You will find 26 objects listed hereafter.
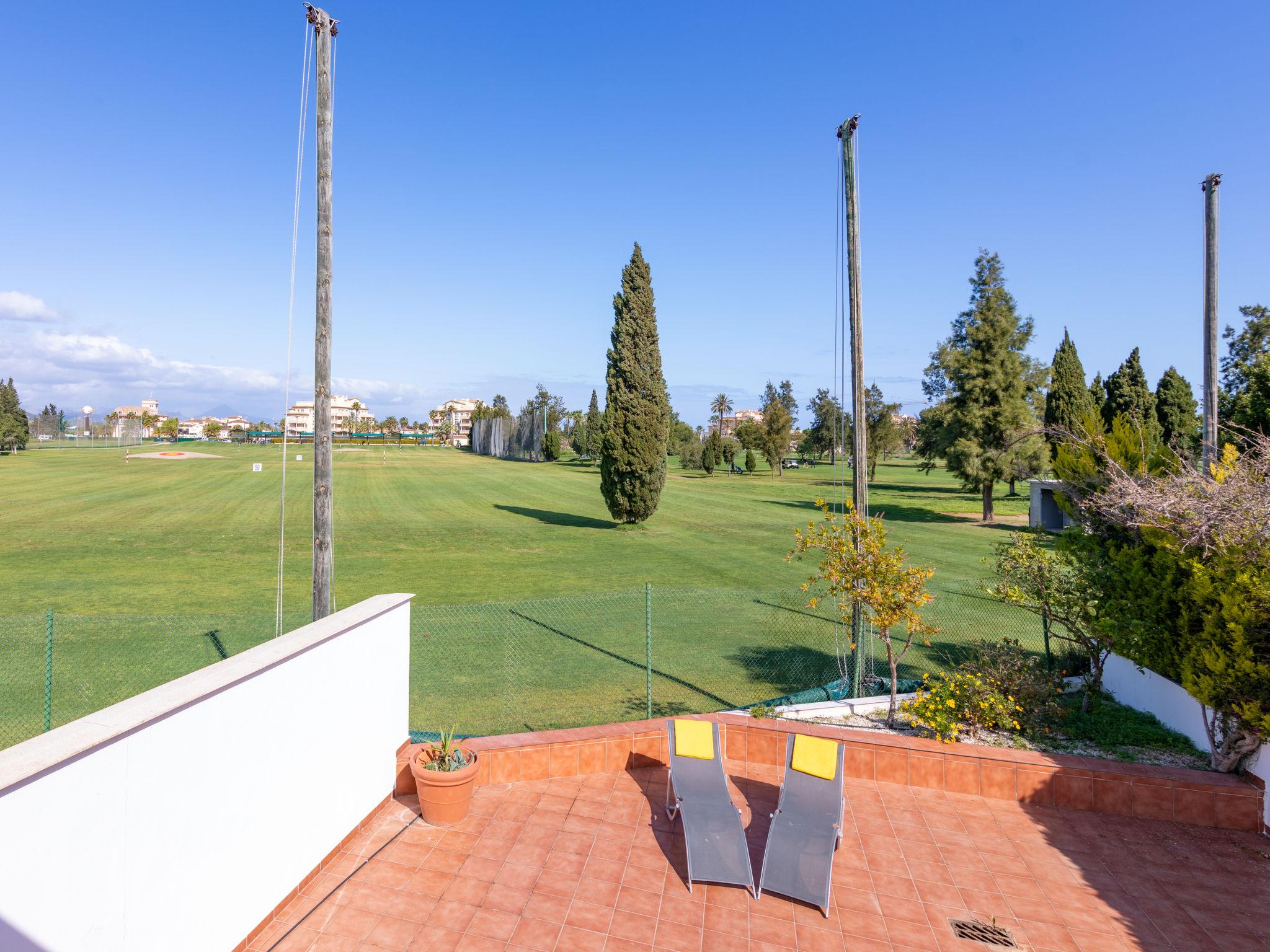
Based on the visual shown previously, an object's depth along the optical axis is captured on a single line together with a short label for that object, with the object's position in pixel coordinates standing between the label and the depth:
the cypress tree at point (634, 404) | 24.97
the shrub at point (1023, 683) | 6.65
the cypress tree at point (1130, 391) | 36.22
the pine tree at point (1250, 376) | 17.89
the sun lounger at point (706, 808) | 4.46
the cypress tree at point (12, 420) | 63.62
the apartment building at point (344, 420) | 147.75
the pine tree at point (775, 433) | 55.50
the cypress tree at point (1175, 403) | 37.25
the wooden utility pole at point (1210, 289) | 9.13
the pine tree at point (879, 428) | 54.12
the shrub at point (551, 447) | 74.44
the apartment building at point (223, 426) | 169.39
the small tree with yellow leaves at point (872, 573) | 6.60
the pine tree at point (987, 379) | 29.56
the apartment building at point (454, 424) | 153.34
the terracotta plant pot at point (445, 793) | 4.95
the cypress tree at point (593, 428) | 64.81
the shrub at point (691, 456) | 71.38
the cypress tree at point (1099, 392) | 39.56
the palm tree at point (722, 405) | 97.00
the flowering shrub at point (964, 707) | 6.24
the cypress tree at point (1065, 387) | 35.09
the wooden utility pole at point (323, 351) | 6.21
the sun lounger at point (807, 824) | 4.33
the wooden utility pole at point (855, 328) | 7.61
